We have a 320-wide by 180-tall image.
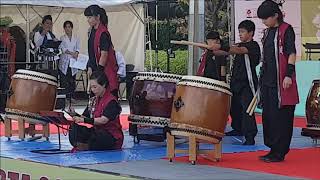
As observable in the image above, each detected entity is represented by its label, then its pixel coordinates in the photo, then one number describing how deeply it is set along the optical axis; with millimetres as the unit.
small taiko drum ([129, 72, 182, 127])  10423
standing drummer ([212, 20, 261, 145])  10608
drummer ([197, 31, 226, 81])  10878
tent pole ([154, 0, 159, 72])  23310
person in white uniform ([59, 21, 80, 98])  18806
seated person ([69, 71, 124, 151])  9815
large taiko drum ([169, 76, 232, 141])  8828
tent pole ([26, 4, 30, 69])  20922
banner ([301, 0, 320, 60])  15952
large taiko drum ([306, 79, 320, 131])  10640
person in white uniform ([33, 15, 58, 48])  18374
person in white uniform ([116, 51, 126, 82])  16725
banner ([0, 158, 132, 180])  8150
